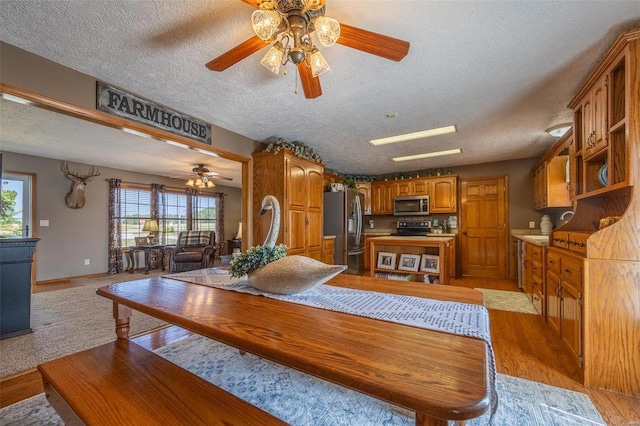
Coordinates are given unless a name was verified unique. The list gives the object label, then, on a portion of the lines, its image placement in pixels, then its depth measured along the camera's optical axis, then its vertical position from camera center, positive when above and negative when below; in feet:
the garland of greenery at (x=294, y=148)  11.50 +2.94
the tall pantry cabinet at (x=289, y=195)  11.46 +0.82
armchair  17.95 -2.65
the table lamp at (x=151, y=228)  19.20 -1.07
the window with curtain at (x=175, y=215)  21.95 -0.16
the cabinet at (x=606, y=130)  5.45 +1.89
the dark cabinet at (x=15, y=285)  8.04 -2.22
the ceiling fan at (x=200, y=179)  17.42 +2.26
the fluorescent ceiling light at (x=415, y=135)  10.92 +3.40
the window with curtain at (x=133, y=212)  19.29 +0.09
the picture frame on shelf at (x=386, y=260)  11.76 -2.12
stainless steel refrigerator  15.87 -0.60
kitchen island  10.83 -1.97
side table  18.56 -2.94
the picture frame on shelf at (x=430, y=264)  10.87 -2.09
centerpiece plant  4.24 -0.75
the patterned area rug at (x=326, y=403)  4.67 -3.64
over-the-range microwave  18.43 +0.51
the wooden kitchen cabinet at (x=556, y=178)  12.07 +1.63
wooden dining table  1.69 -1.16
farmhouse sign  7.15 +3.04
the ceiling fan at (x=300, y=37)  4.13 +2.97
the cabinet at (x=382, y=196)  20.04 +1.27
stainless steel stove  18.98 -1.07
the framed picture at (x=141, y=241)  19.02 -2.02
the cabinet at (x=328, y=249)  14.47 -2.02
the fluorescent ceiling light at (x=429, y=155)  14.10 +3.25
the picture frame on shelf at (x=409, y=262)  11.27 -2.11
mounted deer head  16.19 +1.56
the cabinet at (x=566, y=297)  5.99 -2.19
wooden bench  2.89 -2.23
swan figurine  3.64 -0.87
